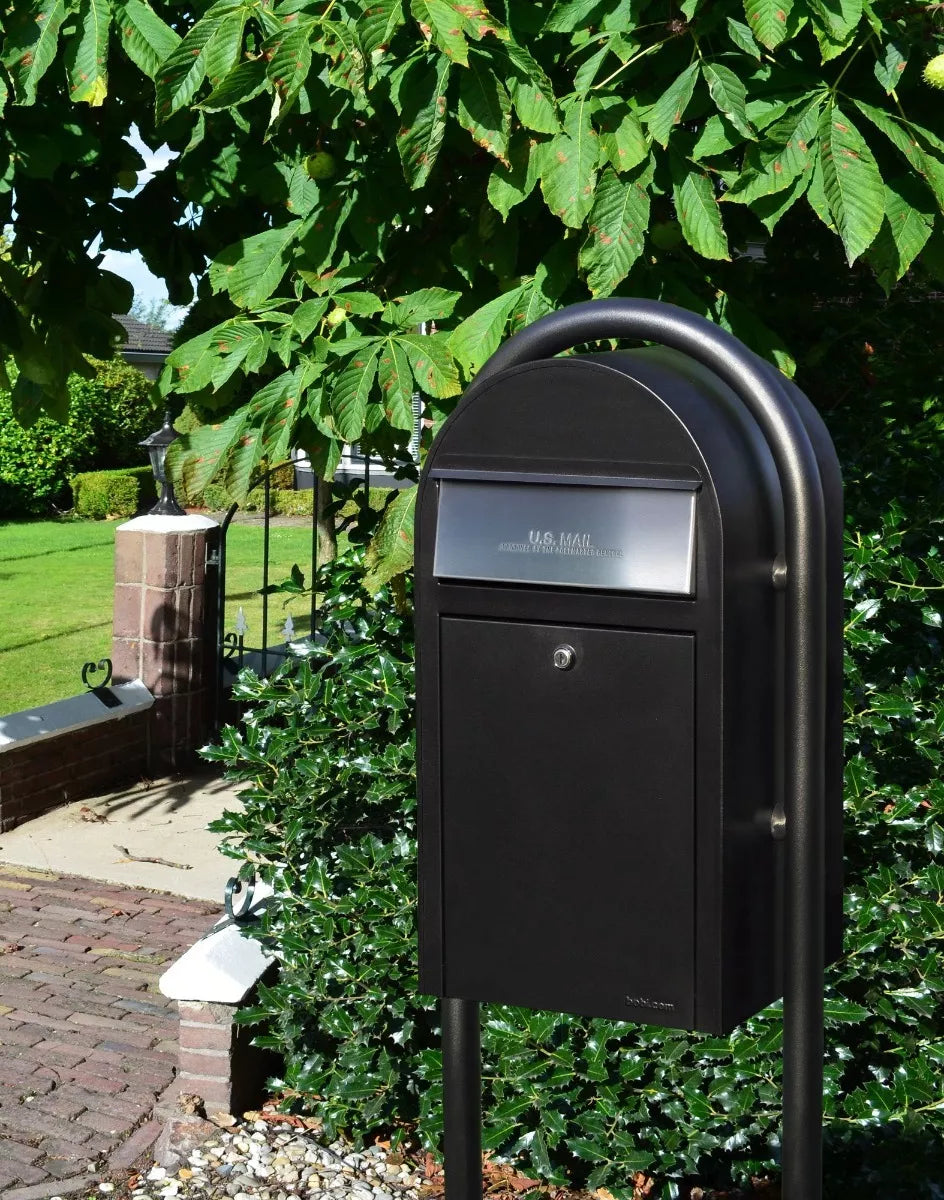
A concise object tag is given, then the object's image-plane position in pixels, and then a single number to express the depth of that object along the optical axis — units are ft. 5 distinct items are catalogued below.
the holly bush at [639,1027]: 10.44
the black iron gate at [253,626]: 14.59
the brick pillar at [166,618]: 24.61
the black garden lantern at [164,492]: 24.82
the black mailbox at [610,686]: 5.42
